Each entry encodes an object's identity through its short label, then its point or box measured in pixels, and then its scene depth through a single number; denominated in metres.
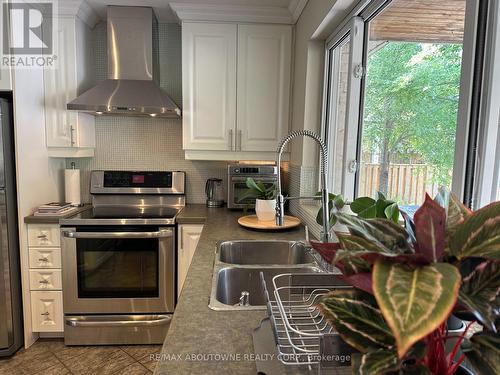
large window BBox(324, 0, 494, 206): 1.06
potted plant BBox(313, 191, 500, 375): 0.34
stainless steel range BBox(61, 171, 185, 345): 2.28
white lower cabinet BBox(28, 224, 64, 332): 2.28
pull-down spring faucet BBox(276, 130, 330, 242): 1.31
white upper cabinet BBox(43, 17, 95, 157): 2.44
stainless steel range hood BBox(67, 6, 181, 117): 2.37
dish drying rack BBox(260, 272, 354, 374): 0.59
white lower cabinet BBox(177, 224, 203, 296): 2.36
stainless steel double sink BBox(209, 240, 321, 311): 1.32
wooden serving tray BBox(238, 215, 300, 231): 2.01
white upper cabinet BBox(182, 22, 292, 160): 2.50
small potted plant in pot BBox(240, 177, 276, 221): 2.10
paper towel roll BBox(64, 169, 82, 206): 2.66
